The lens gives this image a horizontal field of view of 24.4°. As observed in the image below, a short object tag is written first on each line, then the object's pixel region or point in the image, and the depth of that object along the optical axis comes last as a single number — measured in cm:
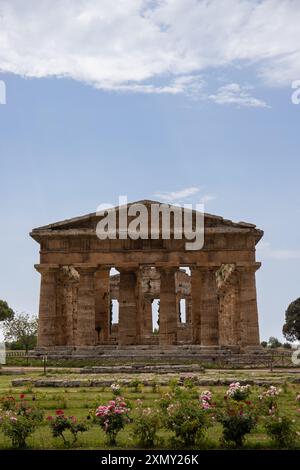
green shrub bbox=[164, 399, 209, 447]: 1393
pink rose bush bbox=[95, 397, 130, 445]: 1434
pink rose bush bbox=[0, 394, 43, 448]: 1424
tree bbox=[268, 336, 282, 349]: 11162
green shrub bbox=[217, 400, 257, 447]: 1407
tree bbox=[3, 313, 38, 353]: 9250
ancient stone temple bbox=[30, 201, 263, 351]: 4941
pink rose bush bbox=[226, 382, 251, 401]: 1606
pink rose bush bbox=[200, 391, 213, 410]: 1446
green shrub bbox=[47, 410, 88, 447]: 1430
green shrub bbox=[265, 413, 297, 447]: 1405
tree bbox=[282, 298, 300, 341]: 10100
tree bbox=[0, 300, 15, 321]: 10119
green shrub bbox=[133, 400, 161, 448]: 1417
